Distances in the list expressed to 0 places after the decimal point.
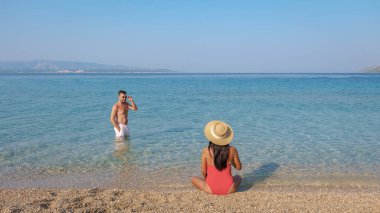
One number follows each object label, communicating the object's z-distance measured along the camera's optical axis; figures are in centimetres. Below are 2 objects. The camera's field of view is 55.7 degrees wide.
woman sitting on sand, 602
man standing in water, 1118
